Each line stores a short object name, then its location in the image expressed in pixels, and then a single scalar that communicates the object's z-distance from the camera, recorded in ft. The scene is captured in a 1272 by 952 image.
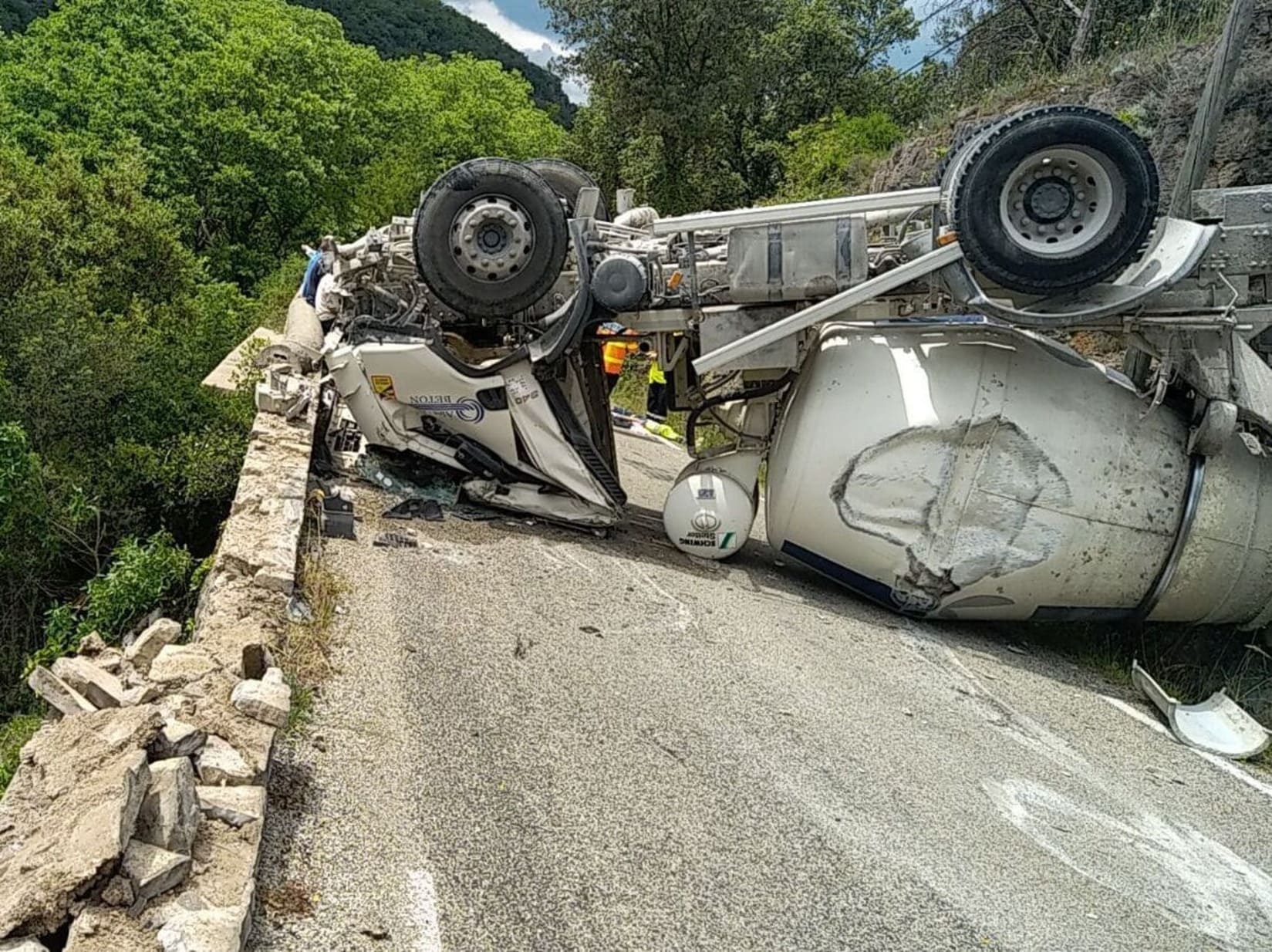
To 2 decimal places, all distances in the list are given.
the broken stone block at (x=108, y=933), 7.43
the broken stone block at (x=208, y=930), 7.54
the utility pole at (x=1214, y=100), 24.80
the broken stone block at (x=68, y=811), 7.61
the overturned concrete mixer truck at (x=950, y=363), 18.65
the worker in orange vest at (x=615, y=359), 28.74
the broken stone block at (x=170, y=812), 8.44
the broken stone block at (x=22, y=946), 7.18
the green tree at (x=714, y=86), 82.12
